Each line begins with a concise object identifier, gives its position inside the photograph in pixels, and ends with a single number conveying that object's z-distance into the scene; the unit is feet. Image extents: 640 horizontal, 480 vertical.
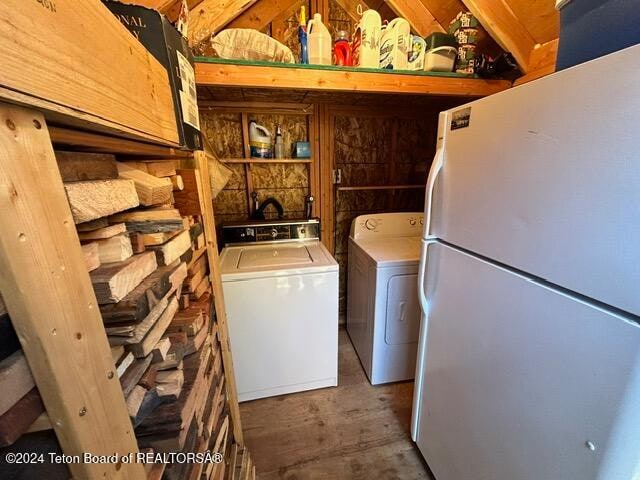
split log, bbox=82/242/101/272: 1.71
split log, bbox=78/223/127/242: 1.80
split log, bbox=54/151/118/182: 1.57
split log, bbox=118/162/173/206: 2.27
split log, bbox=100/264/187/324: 1.70
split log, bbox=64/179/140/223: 1.49
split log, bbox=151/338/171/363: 2.23
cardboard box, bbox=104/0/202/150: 2.26
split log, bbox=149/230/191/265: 2.37
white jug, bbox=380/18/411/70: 4.87
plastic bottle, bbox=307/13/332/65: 4.71
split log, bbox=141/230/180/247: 2.32
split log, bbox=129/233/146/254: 2.21
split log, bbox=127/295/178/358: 1.96
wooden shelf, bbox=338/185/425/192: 7.48
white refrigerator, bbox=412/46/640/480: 1.73
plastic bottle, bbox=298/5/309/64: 4.87
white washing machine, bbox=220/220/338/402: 5.21
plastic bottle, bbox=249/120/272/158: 6.75
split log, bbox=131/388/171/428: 1.90
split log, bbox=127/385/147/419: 1.85
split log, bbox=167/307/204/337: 2.69
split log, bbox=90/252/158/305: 1.63
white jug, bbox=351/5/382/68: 4.79
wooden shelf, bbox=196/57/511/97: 4.36
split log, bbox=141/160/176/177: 2.66
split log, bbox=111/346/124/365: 1.82
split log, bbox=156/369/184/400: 2.27
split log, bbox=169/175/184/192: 3.01
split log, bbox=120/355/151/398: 1.82
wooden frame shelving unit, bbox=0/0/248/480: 1.02
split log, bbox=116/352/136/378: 1.81
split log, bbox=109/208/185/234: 2.29
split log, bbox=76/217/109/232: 1.79
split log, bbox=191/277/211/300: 3.25
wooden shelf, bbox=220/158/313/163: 6.75
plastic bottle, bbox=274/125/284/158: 6.96
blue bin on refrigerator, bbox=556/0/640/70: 2.09
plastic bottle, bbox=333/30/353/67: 5.00
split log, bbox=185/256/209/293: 3.11
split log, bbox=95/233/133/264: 1.87
